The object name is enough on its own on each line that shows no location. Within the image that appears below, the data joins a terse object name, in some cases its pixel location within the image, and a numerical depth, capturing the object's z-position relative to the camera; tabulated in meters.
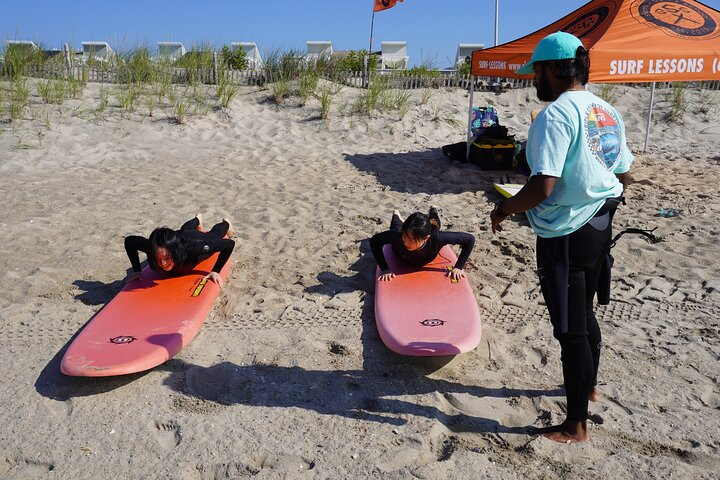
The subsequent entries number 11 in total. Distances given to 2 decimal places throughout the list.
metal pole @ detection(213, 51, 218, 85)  11.17
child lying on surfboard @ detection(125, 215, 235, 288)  4.20
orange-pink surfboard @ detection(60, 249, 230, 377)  3.35
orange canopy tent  6.33
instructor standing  2.33
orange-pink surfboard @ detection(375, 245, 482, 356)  3.49
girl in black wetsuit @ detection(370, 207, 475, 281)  4.48
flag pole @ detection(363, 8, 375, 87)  11.78
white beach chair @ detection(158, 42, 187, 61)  11.32
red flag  12.15
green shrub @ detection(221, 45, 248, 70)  12.03
